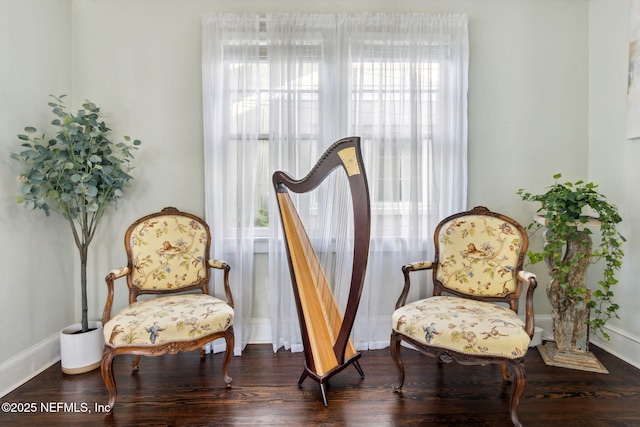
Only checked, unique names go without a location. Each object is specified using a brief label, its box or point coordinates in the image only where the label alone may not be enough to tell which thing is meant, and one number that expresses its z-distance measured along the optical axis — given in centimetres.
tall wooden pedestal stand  224
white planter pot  219
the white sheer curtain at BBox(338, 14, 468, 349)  250
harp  156
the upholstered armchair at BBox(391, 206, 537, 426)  167
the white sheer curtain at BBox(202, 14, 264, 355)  249
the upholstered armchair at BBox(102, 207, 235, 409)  180
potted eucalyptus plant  206
